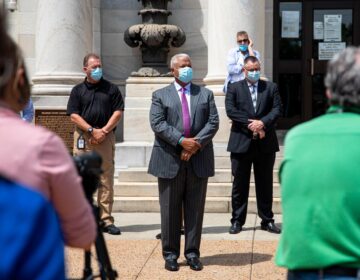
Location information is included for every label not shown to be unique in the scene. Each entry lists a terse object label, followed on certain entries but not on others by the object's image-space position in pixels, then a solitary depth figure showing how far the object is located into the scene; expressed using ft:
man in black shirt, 39.23
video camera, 14.60
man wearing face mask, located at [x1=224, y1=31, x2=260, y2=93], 46.58
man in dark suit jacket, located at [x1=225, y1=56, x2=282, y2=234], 39.45
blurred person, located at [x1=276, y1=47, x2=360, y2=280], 13.07
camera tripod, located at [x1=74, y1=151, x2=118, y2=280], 14.62
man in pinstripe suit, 31.73
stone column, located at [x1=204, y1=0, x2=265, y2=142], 52.38
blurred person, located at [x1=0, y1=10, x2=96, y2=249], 10.52
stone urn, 55.66
